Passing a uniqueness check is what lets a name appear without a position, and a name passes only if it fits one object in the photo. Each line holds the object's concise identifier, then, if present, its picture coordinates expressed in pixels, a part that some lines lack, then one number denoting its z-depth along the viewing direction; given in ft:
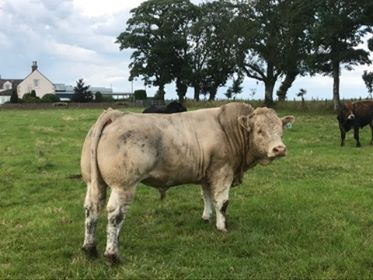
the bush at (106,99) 272.06
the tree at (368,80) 182.05
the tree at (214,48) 200.85
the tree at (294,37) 155.38
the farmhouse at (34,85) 374.84
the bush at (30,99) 241.18
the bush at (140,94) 287.52
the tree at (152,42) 263.29
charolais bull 22.48
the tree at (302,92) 204.52
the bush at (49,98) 250.57
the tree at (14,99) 241.35
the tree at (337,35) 136.56
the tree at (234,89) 274.61
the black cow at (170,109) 63.87
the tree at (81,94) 271.90
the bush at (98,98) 268.62
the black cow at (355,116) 71.26
